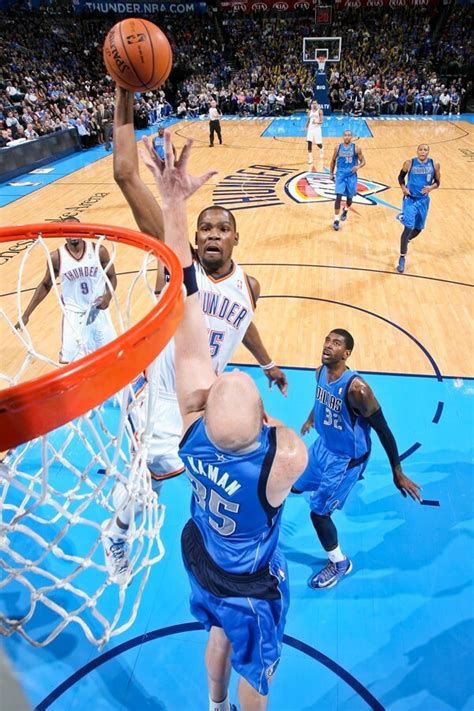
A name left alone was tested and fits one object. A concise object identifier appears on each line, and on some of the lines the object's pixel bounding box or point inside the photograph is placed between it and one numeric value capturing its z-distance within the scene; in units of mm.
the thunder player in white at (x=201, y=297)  2469
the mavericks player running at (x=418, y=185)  7066
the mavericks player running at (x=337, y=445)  3045
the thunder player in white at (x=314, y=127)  12945
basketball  2730
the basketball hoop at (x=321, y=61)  22203
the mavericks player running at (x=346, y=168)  8625
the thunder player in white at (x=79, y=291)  4609
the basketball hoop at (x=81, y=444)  1378
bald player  1778
